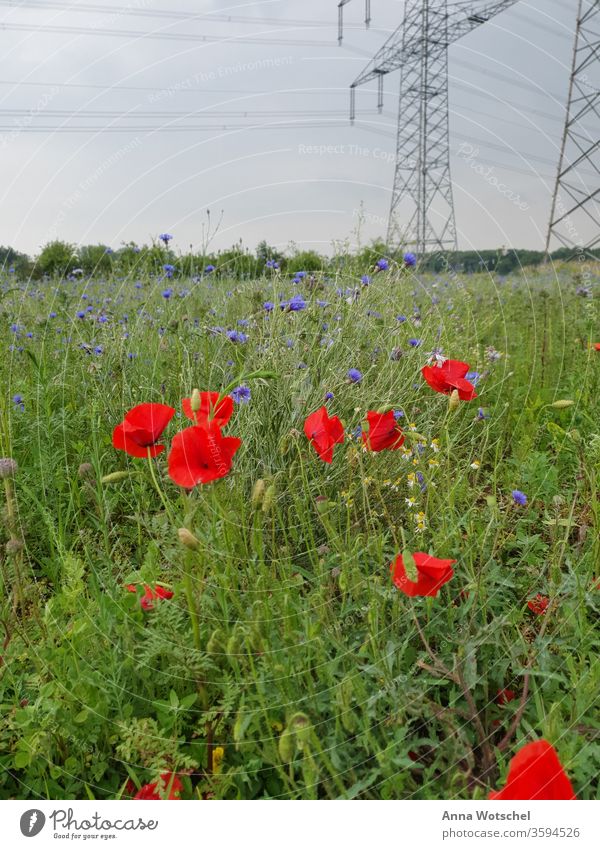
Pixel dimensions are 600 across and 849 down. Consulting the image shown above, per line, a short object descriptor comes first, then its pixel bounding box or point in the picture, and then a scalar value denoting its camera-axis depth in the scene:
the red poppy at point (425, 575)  1.05
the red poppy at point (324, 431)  1.35
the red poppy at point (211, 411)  1.17
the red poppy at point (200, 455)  1.11
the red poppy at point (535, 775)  0.84
